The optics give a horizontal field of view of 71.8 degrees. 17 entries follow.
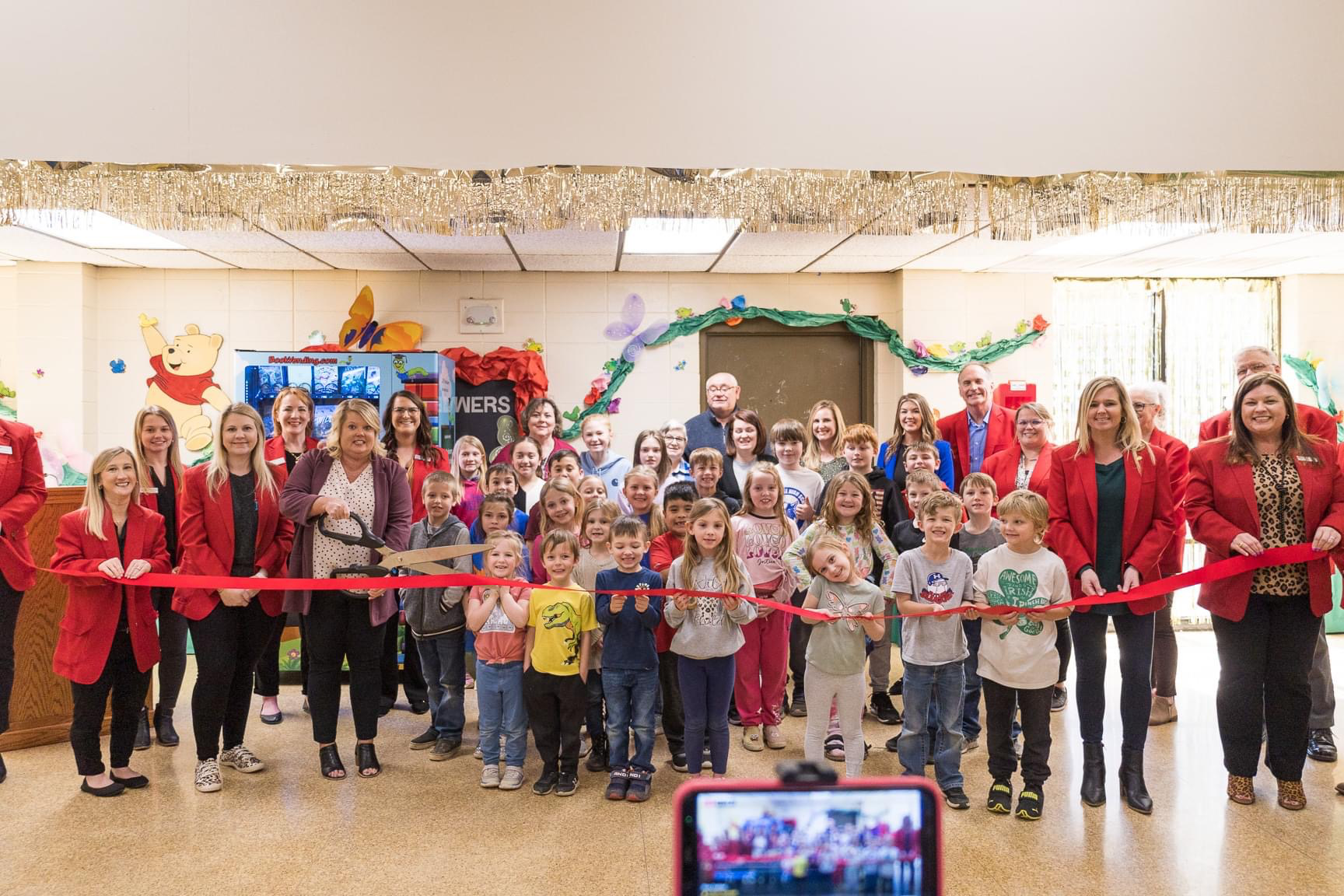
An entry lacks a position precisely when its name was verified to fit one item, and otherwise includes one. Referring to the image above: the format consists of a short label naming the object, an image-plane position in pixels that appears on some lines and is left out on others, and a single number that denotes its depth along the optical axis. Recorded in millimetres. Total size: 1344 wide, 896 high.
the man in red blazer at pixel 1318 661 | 3781
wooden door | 7023
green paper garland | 6801
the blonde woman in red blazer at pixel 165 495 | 3750
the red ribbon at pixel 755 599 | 3205
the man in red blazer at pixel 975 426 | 4961
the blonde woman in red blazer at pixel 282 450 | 4223
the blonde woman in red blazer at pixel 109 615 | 3400
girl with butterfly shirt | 3311
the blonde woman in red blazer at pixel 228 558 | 3525
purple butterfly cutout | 6895
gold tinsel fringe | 3037
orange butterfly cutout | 6738
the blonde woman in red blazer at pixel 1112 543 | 3348
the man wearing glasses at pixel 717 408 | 5051
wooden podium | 4062
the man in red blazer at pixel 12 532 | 3504
